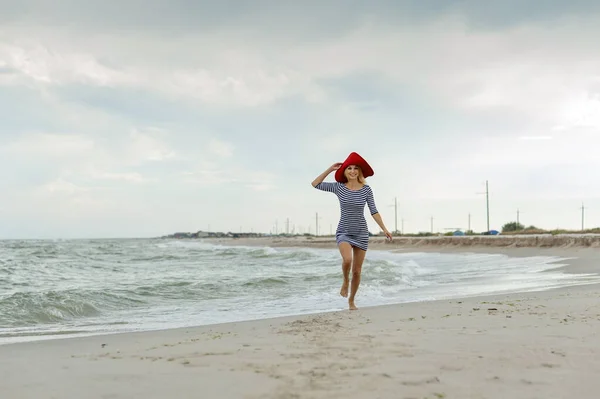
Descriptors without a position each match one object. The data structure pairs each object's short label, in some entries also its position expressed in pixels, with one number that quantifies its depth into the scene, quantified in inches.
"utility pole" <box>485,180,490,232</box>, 2824.8
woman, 275.4
